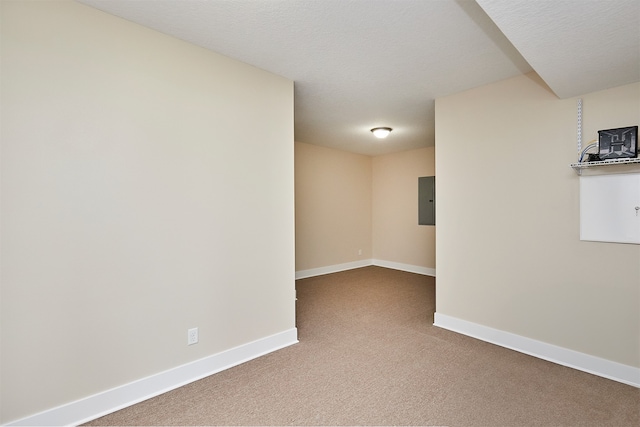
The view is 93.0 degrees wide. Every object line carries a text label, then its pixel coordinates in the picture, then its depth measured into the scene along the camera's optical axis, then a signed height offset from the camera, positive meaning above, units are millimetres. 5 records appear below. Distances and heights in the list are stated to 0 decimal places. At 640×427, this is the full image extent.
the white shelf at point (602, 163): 2152 +333
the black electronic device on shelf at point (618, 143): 2186 +481
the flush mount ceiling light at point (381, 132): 4633 +1205
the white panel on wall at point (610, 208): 2252 +1
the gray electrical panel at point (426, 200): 5957 +189
